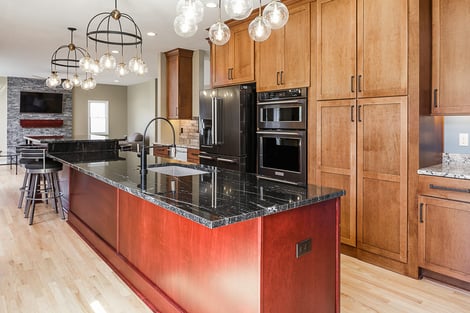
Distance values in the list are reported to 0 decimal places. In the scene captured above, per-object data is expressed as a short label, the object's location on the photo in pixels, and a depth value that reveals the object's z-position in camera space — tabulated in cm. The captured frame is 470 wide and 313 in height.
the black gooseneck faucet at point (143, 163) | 250
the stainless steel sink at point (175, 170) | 296
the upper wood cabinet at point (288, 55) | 349
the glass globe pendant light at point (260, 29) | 237
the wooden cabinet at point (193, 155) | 572
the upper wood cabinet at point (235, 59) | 412
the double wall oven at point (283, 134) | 351
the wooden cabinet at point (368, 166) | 281
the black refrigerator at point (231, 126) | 413
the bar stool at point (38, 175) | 439
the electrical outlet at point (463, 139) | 290
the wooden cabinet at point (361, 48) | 276
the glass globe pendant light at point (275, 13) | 228
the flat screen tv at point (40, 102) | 1069
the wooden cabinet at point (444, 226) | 251
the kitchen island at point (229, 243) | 159
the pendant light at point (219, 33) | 249
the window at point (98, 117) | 1218
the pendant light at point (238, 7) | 219
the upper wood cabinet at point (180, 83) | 619
